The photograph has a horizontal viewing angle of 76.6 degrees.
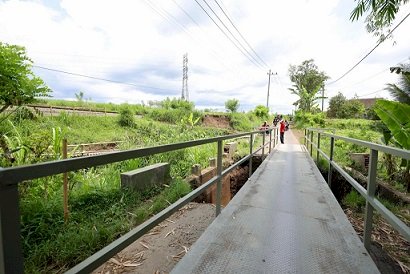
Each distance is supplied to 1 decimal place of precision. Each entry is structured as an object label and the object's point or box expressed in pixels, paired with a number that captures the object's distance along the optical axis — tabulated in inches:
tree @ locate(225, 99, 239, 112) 1520.7
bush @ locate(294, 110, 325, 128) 884.5
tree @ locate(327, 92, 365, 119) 1609.3
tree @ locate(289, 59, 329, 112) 1717.5
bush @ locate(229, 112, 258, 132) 1122.0
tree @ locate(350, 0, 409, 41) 209.4
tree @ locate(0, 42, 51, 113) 183.9
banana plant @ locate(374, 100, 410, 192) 155.3
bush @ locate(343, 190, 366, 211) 169.2
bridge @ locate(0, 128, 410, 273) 35.2
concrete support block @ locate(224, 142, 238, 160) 329.5
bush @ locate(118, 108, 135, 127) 886.4
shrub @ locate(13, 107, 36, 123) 202.2
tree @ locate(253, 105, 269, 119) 1401.3
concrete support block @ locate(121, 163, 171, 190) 165.9
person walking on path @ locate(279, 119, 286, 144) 526.0
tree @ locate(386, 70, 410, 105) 237.5
